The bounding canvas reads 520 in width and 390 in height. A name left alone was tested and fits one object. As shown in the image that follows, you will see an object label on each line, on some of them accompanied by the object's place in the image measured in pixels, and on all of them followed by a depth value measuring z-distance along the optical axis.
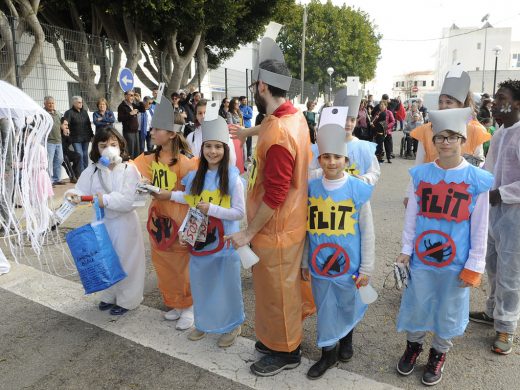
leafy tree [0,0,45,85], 8.53
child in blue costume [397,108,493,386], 2.54
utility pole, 24.68
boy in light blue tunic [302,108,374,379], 2.65
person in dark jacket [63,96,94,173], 9.39
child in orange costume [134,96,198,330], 3.38
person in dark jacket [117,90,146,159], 10.63
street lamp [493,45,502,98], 27.22
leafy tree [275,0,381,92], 43.62
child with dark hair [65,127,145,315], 3.50
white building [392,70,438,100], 96.98
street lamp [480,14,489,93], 26.85
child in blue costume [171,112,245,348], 3.07
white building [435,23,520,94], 65.56
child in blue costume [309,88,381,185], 3.58
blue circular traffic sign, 10.32
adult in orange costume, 2.52
